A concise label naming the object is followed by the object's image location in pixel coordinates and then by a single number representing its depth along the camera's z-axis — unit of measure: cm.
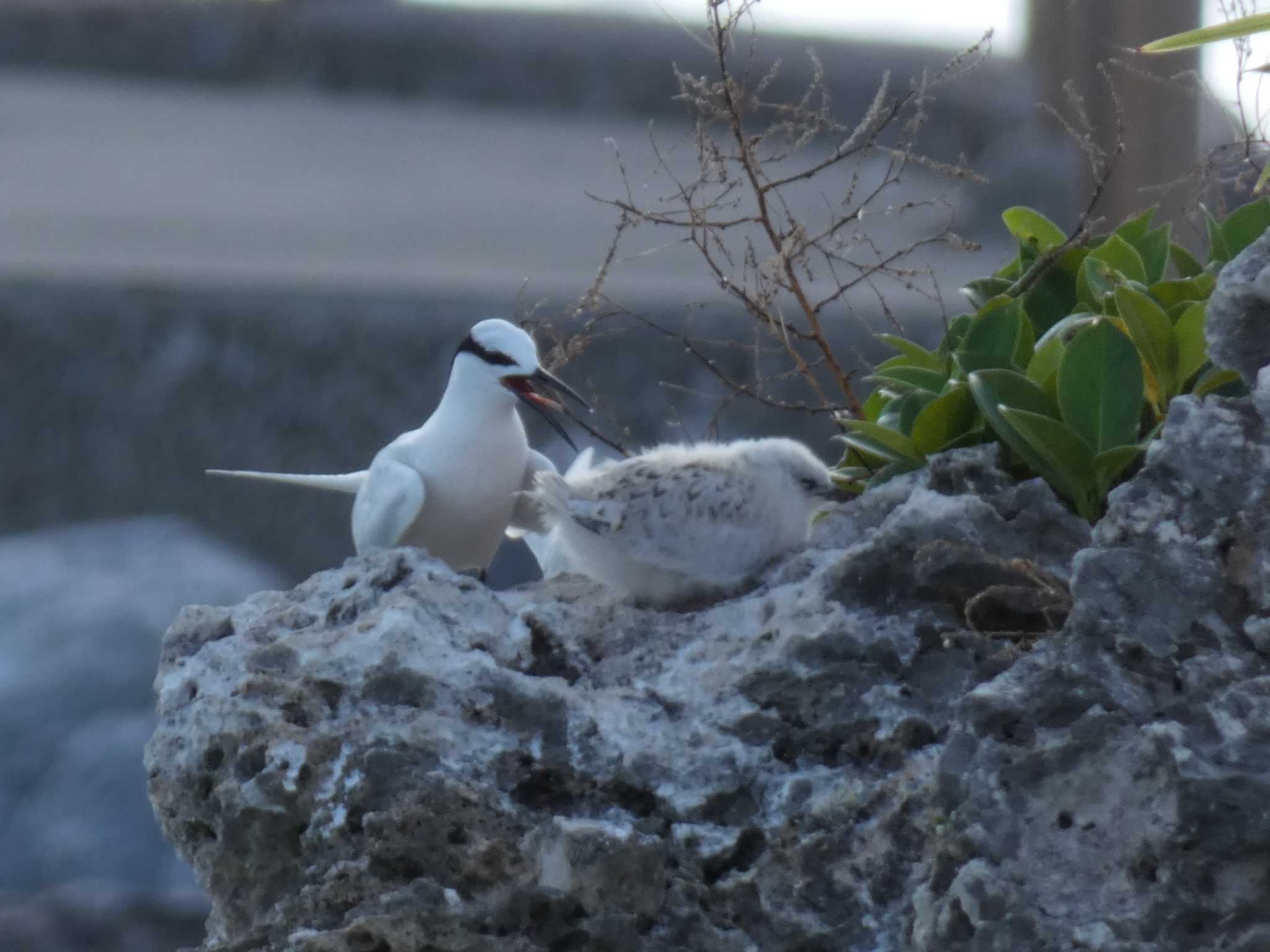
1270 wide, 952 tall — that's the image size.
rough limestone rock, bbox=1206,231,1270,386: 857
